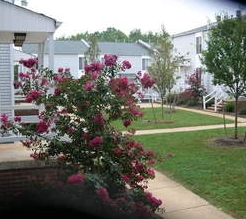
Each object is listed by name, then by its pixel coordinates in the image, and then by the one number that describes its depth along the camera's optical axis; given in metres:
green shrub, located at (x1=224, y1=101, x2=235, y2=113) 16.39
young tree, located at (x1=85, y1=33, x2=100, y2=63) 27.00
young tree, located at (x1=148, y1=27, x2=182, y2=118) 14.54
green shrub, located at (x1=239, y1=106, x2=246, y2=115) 15.35
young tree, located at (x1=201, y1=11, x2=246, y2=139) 8.53
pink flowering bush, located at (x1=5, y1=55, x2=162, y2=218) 3.48
